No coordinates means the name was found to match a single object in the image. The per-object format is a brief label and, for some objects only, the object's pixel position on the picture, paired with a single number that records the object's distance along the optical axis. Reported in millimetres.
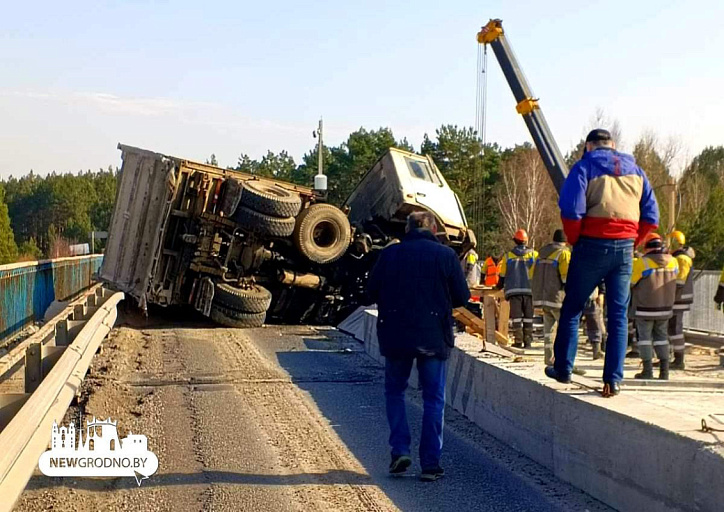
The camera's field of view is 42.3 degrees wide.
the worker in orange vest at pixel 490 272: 17522
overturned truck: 14766
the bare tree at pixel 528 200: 48719
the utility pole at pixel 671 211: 17970
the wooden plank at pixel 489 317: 10875
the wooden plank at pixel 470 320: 11445
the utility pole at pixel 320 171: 21831
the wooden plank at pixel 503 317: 11418
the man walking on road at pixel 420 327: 5945
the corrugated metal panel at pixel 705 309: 17516
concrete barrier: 4363
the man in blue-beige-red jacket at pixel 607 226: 5859
